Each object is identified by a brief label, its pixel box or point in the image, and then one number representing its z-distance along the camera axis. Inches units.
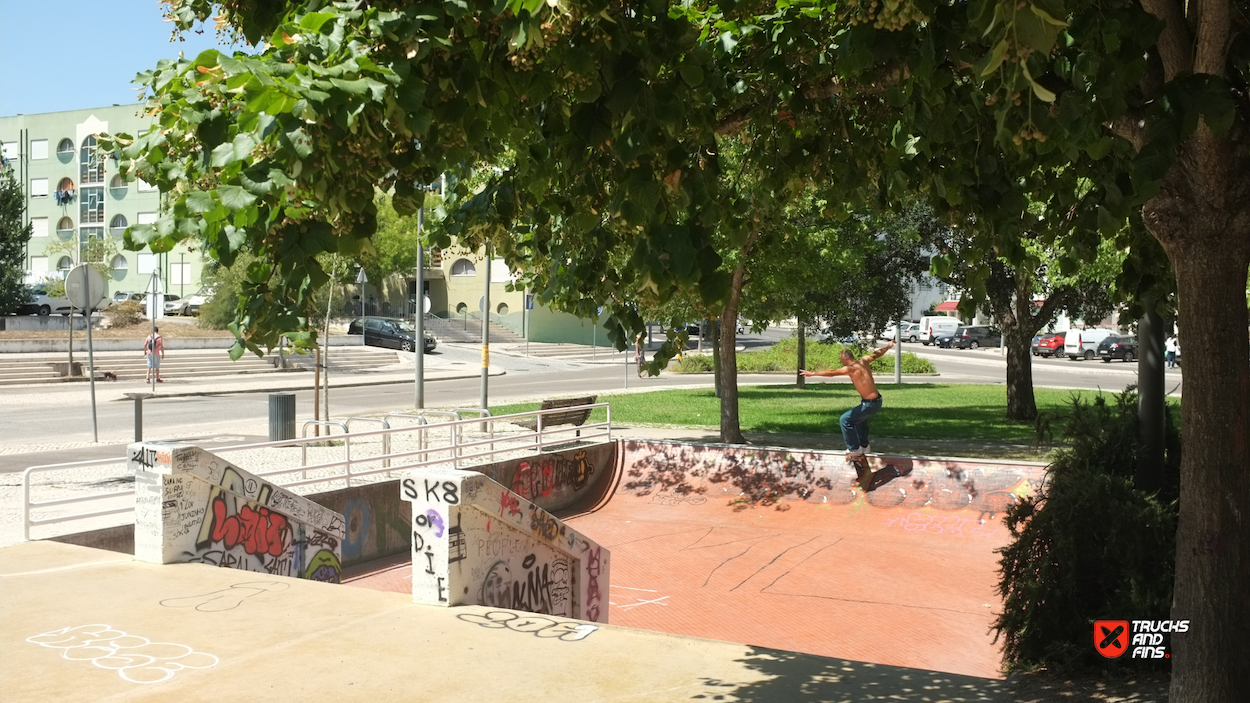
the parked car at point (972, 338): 2380.7
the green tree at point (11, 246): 1790.1
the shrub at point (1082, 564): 278.1
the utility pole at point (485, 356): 827.4
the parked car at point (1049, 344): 2044.8
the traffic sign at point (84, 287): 659.4
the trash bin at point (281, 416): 636.1
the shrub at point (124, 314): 1797.5
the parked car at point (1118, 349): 1937.7
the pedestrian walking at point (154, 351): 1160.2
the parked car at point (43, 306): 1961.1
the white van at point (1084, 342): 1975.9
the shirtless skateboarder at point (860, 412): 554.9
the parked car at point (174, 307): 2361.0
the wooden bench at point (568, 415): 715.4
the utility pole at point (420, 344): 956.0
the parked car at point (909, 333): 2603.3
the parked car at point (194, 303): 2170.3
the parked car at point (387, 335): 1989.4
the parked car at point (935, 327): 2445.9
